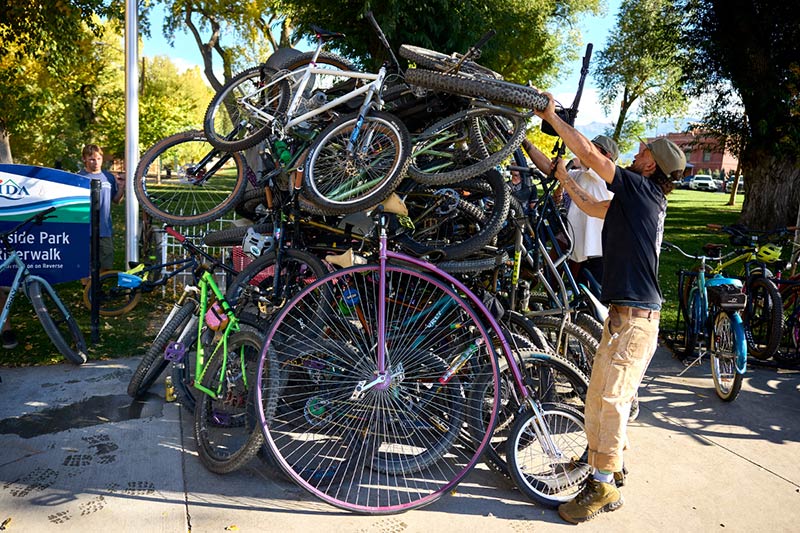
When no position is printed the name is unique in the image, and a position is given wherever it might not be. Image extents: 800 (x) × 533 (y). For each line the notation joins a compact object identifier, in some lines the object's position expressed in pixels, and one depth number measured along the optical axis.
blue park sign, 5.45
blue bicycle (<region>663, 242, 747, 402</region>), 5.00
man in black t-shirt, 3.22
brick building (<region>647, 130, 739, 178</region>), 85.57
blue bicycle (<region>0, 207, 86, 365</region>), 5.04
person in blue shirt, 6.97
